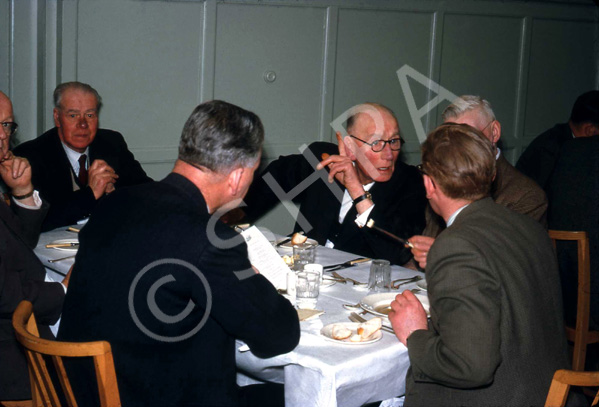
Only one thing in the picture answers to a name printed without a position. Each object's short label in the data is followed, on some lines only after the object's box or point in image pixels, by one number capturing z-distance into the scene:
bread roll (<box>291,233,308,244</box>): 2.95
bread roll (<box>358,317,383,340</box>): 1.92
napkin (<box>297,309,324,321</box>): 2.08
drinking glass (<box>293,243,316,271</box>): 2.59
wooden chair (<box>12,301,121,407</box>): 1.48
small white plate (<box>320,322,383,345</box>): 1.89
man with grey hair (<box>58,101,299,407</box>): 1.61
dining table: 1.77
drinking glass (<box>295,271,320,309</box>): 2.20
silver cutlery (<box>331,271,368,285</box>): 2.51
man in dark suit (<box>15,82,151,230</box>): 3.53
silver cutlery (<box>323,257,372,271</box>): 2.72
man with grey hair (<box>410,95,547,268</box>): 2.92
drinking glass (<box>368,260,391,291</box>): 2.39
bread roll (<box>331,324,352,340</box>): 1.90
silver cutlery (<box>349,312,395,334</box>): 2.01
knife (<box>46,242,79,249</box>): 2.92
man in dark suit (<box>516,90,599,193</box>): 4.43
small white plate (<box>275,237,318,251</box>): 3.03
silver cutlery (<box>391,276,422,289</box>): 2.48
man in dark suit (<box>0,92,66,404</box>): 2.14
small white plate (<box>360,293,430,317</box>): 2.15
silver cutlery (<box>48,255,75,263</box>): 2.69
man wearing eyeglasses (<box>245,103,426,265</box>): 3.07
